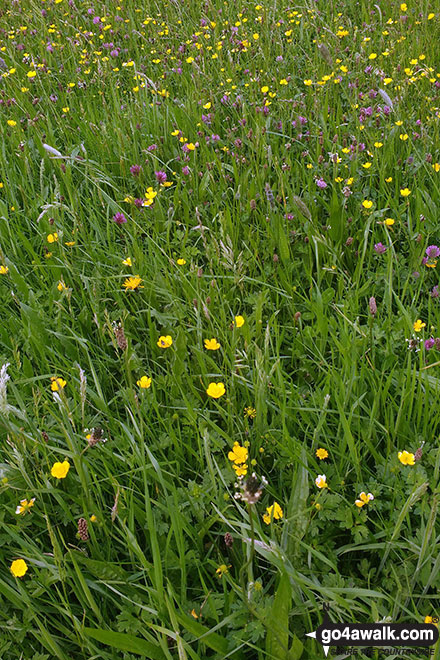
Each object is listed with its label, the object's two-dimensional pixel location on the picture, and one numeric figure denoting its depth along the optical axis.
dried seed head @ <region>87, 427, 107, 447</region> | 1.18
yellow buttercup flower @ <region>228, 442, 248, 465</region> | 1.37
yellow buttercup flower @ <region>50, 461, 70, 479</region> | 1.33
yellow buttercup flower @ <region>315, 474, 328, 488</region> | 1.27
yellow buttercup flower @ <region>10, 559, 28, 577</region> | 1.21
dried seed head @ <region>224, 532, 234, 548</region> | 1.20
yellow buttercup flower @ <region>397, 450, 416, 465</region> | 1.31
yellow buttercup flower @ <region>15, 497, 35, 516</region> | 1.31
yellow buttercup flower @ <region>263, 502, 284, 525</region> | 1.18
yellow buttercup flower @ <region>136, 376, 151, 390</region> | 1.53
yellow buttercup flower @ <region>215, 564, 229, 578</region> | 1.16
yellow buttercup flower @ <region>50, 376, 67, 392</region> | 1.22
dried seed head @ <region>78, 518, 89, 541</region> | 1.18
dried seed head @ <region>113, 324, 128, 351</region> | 1.28
